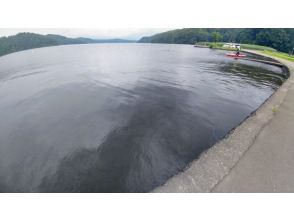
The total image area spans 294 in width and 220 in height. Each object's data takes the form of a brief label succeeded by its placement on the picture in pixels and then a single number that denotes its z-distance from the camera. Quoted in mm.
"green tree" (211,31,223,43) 94688
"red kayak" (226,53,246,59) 35672
